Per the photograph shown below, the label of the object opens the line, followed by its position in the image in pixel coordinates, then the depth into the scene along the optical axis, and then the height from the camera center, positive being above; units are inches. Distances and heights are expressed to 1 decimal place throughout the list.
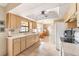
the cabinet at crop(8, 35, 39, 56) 44.3 -16.8
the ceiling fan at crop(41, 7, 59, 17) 41.0 +15.4
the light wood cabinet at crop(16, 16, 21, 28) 49.9 +9.0
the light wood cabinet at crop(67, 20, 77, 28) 52.3 +4.7
